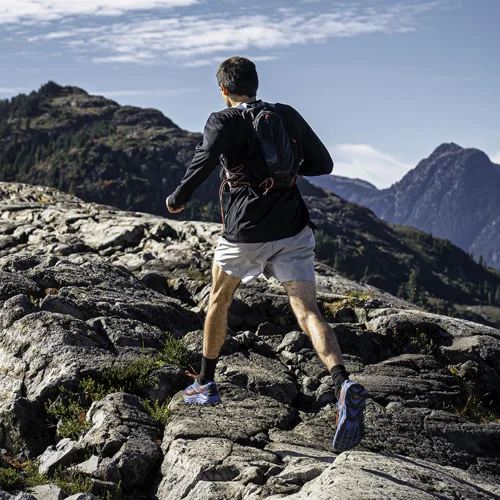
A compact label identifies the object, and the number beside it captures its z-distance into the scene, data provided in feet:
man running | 21.08
